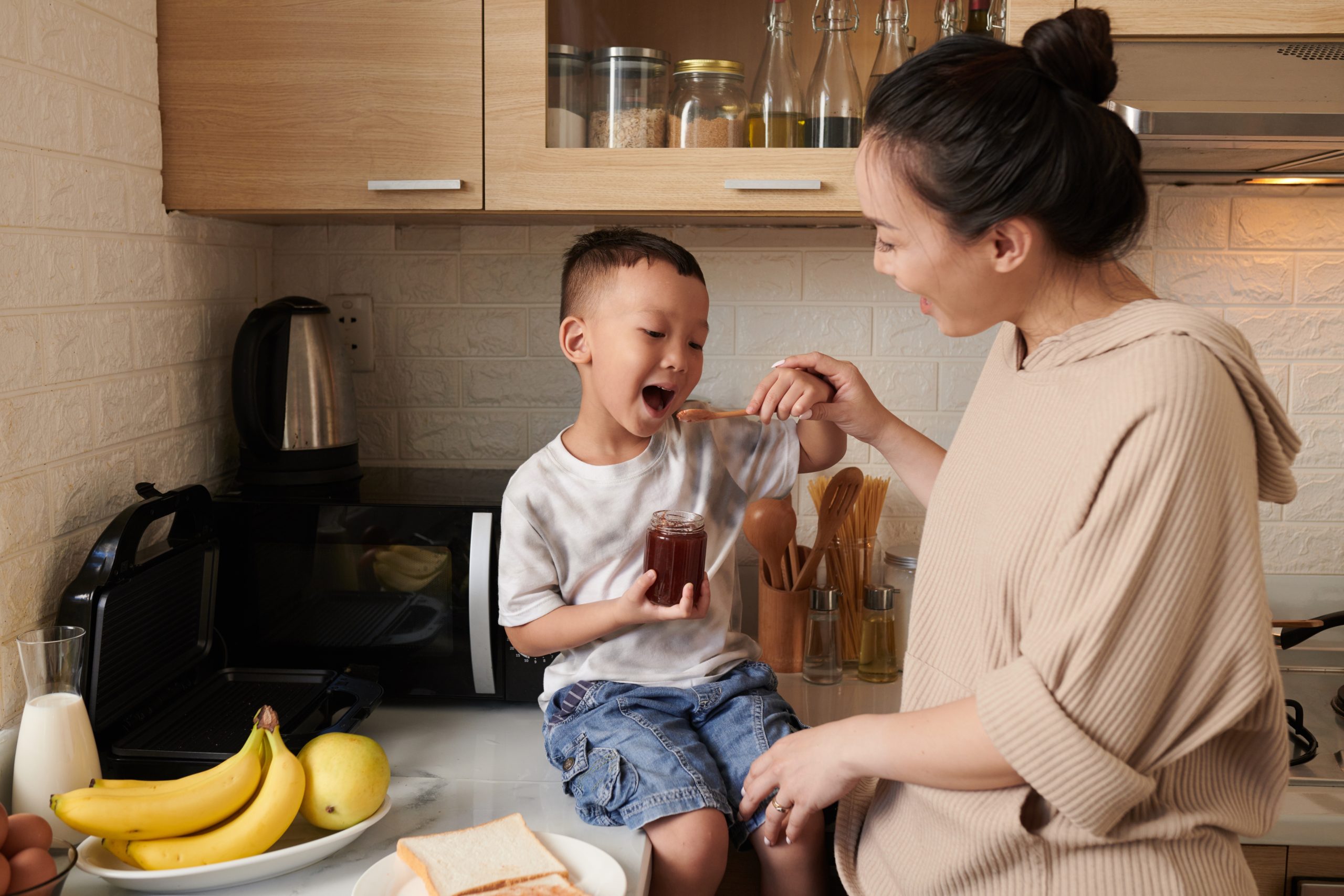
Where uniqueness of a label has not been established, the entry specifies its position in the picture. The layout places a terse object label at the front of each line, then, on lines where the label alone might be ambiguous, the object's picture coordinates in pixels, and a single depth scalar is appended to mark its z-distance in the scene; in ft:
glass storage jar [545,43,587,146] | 5.11
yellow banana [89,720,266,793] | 3.78
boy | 4.08
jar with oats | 5.16
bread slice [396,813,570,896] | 3.55
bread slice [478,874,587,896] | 3.50
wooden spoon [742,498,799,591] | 5.25
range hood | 4.41
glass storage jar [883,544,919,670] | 5.93
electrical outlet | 6.42
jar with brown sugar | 5.16
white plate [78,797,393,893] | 3.56
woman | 2.69
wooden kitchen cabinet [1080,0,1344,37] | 4.86
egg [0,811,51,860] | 3.30
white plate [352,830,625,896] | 3.56
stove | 4.70
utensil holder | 5.77
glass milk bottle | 3.86
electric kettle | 5.50
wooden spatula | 5.41
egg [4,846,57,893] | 3.17
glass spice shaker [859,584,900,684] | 5.71
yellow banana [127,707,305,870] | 3.64
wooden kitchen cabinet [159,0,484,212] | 5.09
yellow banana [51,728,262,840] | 3.60
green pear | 3.87
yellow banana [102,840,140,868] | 3.66
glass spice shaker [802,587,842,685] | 5.61
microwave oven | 5.05
